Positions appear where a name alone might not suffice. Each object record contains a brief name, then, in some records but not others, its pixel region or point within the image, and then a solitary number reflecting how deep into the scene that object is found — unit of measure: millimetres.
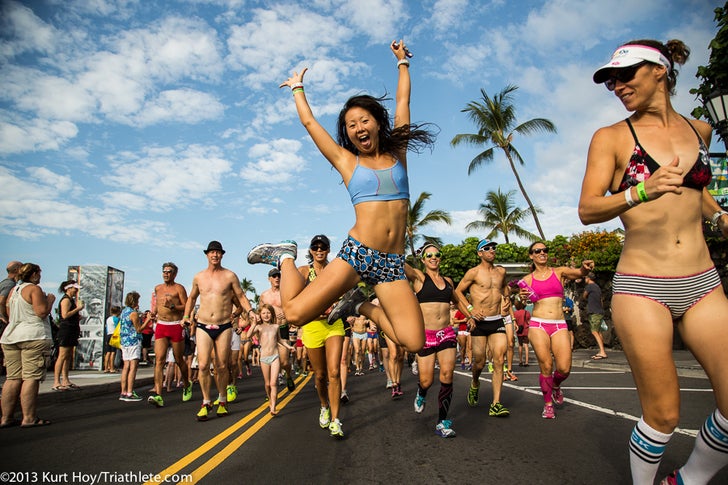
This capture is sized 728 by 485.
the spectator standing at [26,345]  6992
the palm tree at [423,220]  41906
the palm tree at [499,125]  33562
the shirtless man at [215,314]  7762
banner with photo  17141
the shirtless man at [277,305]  9422
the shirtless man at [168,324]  9602
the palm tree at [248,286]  92312
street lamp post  7820
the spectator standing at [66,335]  10594
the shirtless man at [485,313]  7199
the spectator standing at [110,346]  15453
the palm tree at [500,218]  39469
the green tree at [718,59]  12219
